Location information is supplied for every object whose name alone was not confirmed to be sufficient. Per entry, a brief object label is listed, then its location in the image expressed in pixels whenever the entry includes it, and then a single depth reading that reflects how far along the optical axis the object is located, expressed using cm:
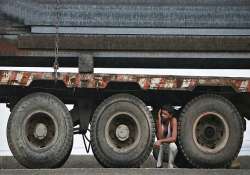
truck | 1691
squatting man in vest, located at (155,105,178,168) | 1728
